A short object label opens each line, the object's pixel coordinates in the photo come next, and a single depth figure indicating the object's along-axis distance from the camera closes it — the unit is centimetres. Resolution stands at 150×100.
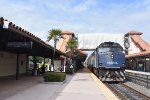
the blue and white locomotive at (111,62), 1249
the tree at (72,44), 2263
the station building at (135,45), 2821
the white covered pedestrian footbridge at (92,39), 2375
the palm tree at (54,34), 1686
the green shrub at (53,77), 999
